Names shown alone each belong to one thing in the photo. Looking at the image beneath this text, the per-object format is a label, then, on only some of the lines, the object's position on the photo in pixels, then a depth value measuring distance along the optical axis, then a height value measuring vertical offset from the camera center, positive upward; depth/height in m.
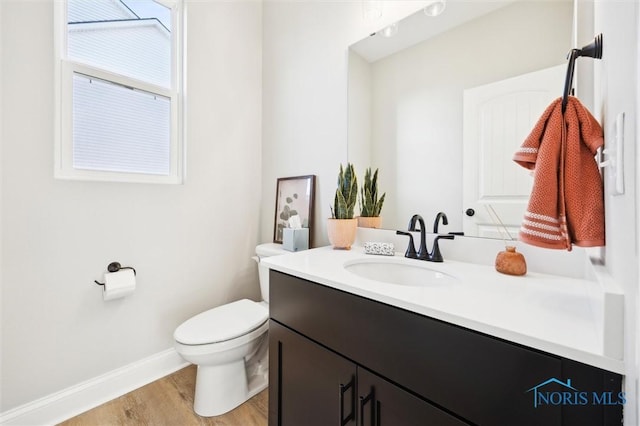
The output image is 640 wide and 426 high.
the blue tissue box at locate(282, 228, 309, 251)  1.59 -0.16
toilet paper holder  1.48 -0.30
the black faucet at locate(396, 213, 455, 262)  1.11 -0.15
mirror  0.98 +0.55
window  1.37 +0.68
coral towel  0.62 +0.06
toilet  1.27 -0.67
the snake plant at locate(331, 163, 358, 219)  1.41 +0.09
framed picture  1.71 +0.07
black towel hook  0.62 +0.37
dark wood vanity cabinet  0.50 -0.39
